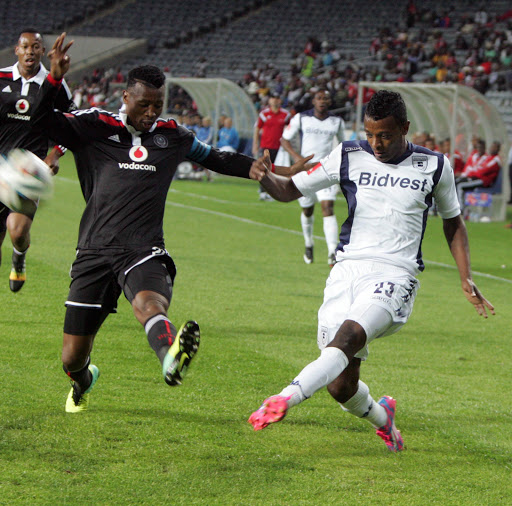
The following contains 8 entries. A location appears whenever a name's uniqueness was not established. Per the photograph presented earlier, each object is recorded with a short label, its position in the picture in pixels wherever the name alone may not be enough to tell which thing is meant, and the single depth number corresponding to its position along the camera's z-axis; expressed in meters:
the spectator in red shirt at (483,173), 41.03
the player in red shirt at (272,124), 44.62
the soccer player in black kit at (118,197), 9.88
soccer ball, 10.63
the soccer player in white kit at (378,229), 9.71
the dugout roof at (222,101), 59.87
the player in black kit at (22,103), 16.16
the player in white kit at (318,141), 26.75
